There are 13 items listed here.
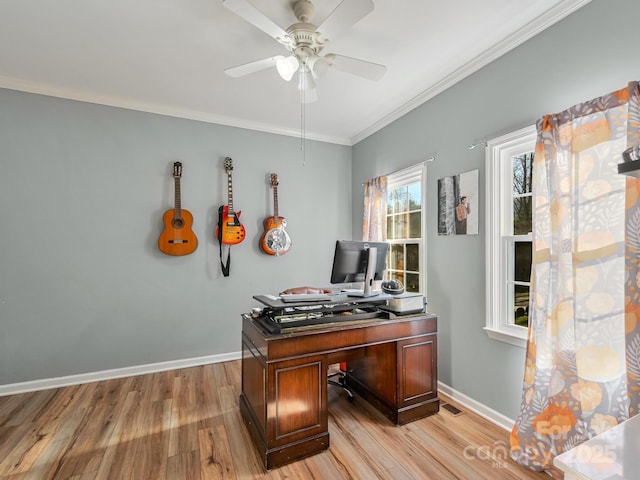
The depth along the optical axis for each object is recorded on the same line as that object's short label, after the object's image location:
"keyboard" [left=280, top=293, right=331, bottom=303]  2.04
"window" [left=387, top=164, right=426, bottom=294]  3.09
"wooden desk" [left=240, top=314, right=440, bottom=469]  1.83
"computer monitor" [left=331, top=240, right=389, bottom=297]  2.25
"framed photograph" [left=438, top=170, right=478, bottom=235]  2.45
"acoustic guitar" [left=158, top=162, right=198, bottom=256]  3.25
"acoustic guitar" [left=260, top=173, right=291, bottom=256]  3.69
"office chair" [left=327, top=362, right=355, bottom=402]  2.64
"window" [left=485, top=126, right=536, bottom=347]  2.21
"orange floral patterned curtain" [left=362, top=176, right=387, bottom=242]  3.53
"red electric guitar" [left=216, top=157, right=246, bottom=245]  3.46
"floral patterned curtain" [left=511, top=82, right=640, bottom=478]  1.49
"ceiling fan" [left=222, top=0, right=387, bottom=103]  1.54
